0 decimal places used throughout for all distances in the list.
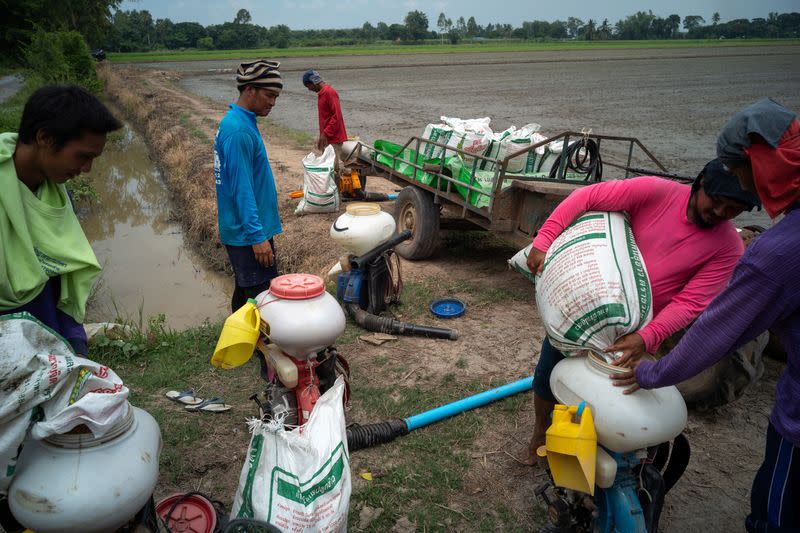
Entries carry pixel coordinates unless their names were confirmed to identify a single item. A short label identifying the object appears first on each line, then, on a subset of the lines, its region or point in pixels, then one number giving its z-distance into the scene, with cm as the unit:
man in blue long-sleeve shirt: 311
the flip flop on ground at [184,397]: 345
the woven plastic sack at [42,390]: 151
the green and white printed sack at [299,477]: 198
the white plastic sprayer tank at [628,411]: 183
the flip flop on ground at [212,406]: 335
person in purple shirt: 138
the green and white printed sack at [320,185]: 759
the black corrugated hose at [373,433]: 297
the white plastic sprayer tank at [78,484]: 161
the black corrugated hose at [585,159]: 487
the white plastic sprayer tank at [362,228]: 417
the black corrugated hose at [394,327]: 425
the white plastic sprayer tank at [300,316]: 232
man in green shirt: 171
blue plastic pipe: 316
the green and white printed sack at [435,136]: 579
